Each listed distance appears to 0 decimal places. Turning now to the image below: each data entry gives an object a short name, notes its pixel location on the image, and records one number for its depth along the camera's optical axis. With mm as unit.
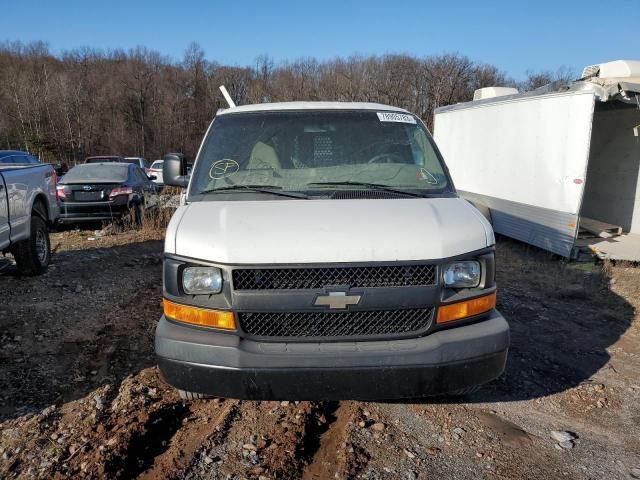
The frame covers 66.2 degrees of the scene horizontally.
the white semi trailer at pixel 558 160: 7656
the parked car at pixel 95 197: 10547
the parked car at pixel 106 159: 19488
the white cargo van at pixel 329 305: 2678
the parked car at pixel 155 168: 24678
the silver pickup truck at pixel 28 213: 5926
